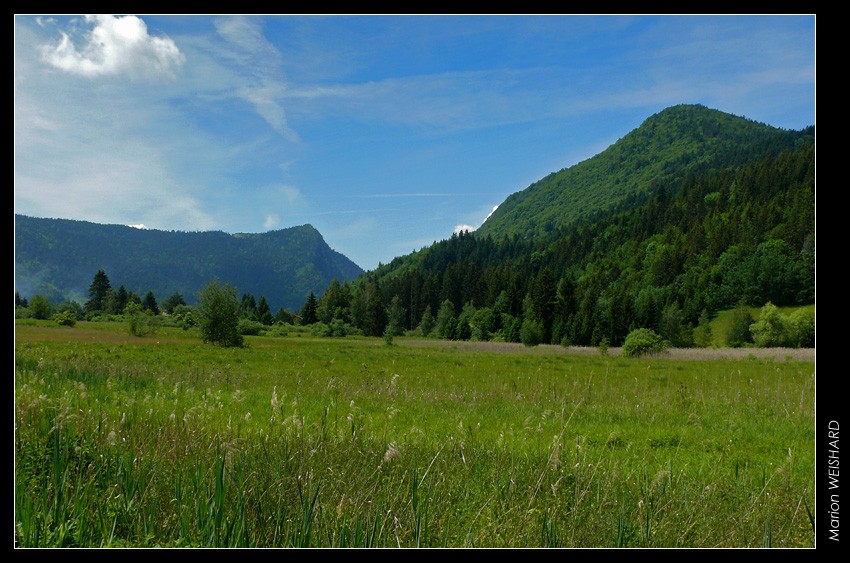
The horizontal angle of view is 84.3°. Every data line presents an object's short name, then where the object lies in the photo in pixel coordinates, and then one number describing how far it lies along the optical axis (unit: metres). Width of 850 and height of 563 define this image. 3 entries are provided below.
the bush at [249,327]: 48.51
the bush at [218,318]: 42.41
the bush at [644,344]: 43.44
